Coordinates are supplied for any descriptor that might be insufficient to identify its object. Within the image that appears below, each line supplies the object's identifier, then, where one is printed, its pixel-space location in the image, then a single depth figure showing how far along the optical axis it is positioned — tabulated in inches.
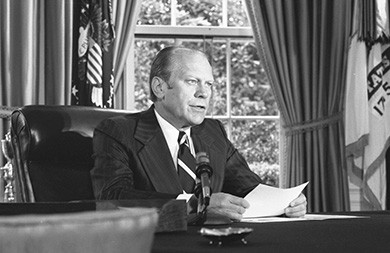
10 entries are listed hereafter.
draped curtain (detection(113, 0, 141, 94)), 173.8
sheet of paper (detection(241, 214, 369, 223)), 78.6
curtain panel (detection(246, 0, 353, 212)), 182.5
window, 187.8
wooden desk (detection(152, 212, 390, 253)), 47.4
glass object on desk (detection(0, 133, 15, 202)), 140.3
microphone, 64.2
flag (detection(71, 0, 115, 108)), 164.2
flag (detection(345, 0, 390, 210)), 183.6
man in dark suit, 97.9
